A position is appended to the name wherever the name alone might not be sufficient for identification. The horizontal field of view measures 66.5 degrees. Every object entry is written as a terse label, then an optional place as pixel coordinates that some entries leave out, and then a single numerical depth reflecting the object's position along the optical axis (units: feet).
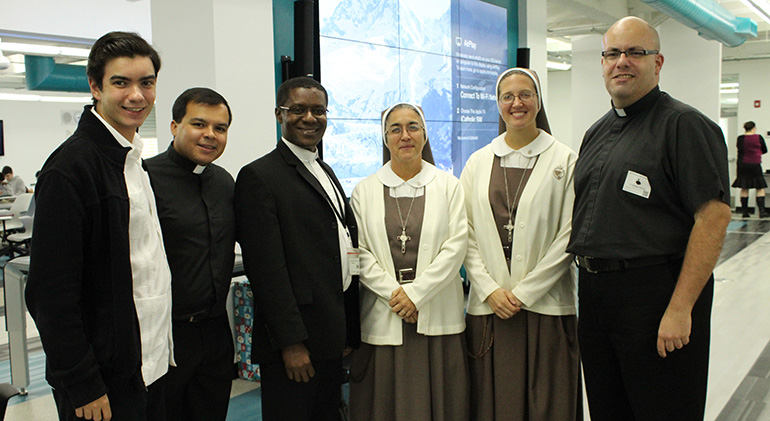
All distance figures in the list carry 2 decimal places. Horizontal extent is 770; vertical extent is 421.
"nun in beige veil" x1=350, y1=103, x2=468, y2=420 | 7.93
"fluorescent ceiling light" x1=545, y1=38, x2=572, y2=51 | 43.82
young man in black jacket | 4.74
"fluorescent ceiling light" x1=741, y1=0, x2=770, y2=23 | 27.02
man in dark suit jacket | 6.81
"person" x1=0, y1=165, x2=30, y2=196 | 38.40
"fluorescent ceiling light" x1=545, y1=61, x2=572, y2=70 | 53.31
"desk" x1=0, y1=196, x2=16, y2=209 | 34.54
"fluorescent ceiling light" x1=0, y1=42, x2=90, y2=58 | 31.97
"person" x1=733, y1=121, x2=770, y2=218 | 39.11
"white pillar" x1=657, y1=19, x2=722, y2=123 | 33.17
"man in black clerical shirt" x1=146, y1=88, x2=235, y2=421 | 6.49
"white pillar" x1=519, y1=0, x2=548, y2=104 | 21.84
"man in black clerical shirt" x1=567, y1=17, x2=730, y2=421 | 6.43
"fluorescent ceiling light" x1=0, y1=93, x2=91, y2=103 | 57.30
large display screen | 14.44
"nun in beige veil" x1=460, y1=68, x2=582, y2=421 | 8.05
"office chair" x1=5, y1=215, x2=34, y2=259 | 25.15
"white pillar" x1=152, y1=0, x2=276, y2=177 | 11.96
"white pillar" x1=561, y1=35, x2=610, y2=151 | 35.78
